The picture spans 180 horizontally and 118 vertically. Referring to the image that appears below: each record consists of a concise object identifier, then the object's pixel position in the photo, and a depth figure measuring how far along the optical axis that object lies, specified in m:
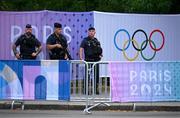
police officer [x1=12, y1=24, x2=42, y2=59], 18.05
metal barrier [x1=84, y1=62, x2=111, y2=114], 15.88
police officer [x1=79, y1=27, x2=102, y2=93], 18.11
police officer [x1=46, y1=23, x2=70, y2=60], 18.11
